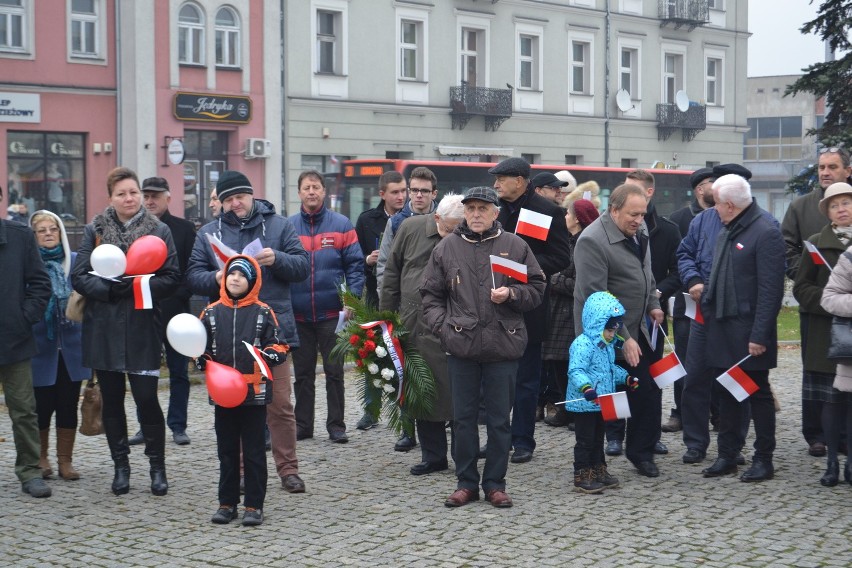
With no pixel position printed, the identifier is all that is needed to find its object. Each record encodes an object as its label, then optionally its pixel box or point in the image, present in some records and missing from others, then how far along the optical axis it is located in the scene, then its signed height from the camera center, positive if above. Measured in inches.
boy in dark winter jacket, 272.2 -27.2
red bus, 1045.8 +53.8
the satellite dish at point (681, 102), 1740.9 +198.4
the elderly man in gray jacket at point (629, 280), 308.8 -10.3
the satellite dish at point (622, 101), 1658.5 +191.1
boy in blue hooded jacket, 297.4 -33.9
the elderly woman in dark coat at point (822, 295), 313.0 -15.8
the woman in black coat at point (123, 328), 299.9 -21.9
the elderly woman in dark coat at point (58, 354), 321.7 -30.2
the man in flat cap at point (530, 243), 331.6 -0.9
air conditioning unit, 1279.5 +98.1
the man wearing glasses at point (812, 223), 346.3 +4.8
